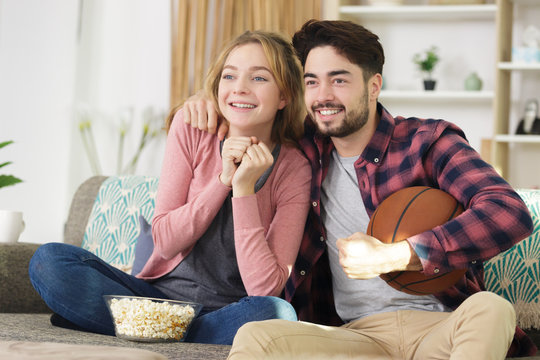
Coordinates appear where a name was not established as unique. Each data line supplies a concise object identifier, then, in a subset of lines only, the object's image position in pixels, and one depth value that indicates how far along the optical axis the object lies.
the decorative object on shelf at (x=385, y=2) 4.43
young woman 1.91
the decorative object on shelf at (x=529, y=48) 4.14
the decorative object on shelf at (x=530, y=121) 4.18
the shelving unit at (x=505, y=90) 4.12
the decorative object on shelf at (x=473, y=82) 4.32
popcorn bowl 1.78
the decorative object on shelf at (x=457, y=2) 4.32
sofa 1.69
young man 1.59
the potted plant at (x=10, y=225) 2.37
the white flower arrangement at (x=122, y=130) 4.85
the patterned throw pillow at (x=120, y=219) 2.53
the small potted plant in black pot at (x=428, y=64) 4.38
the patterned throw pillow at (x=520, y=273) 2.13
